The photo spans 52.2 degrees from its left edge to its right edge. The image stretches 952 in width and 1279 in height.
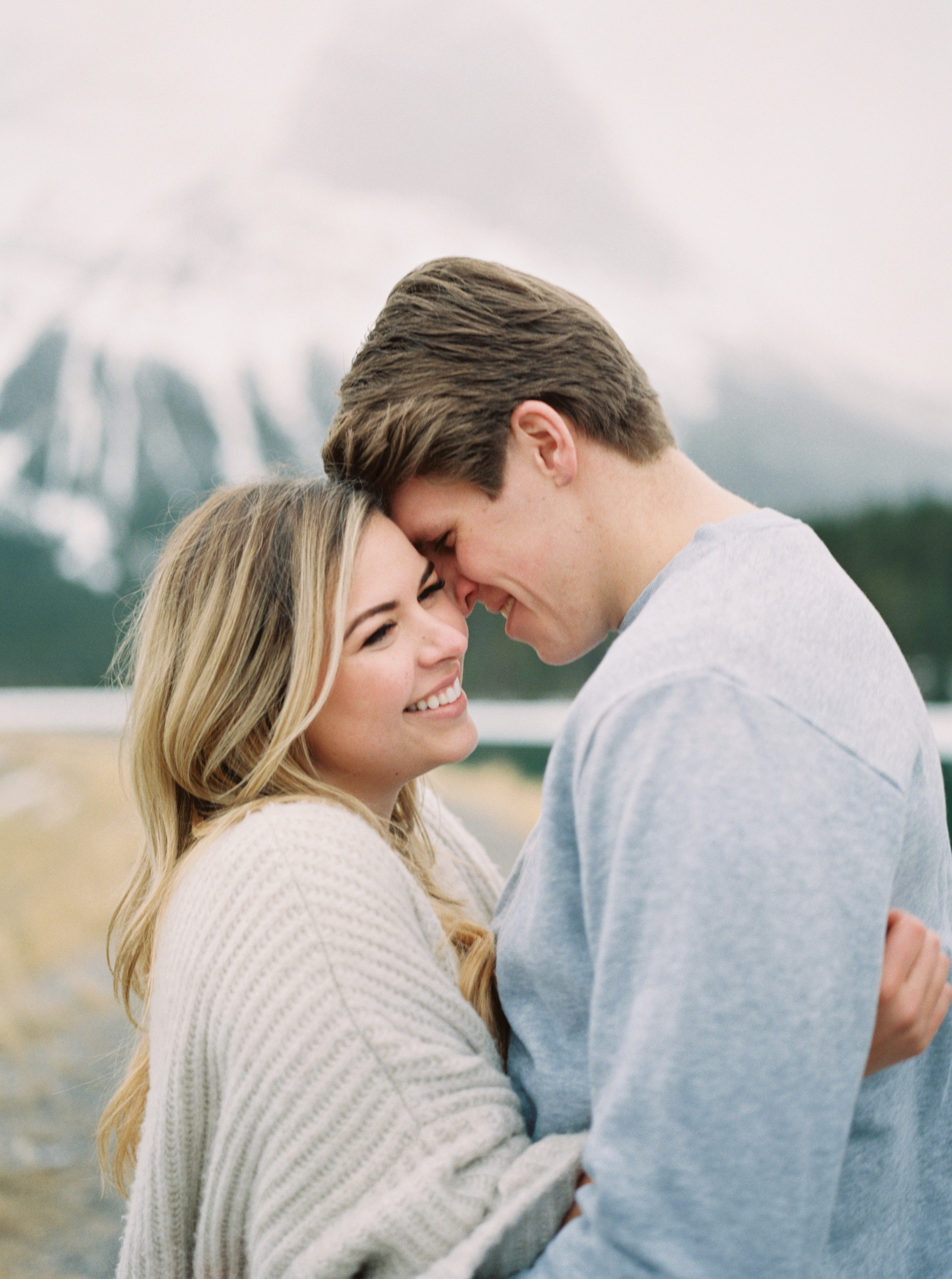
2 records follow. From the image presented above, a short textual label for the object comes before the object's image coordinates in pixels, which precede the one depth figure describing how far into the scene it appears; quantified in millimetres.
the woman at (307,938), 1071
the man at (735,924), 802
